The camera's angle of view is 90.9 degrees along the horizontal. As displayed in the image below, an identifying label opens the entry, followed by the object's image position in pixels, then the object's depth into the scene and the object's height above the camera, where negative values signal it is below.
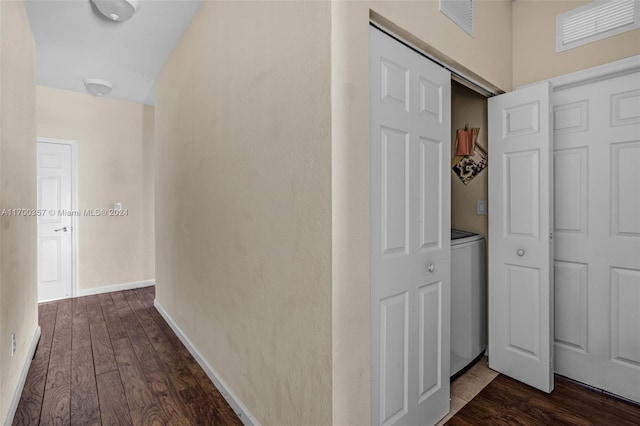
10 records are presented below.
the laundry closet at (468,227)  2.20 -0.13
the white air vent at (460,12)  1.69 +1.12
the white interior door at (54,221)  3.98 -0.12
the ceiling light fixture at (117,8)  2.20 +1.46
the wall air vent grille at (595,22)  1.88 +1.19
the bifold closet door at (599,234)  1.91 -0.14
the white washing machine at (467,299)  2.17 -0.64
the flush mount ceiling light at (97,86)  3.66 +1.50
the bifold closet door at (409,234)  1.39 -0.11
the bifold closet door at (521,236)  2.01 -0.17
